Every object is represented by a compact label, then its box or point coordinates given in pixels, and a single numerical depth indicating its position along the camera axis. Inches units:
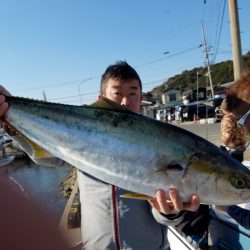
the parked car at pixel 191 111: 1448.8
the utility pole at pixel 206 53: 1587.8
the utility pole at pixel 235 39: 356.0
